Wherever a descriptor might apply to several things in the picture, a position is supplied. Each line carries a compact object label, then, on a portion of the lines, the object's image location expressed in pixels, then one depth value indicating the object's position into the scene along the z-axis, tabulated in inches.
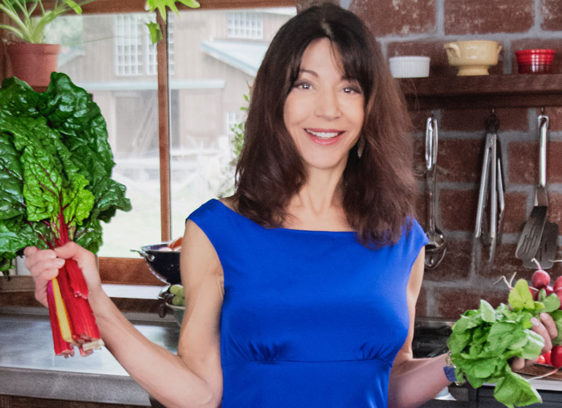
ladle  74.7
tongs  72.4
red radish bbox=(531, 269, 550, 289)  57.6
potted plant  91.4
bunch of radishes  57.6
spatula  72.6
